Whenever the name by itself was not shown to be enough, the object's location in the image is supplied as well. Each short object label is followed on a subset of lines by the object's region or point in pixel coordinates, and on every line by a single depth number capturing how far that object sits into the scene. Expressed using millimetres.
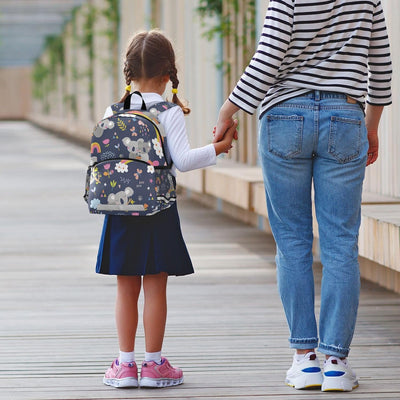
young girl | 5871
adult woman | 5523
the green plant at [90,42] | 41566
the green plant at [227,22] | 16531
